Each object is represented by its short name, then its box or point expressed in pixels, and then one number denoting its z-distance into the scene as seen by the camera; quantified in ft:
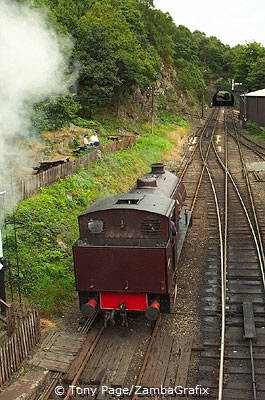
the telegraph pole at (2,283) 31.32
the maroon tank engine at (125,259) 30.17
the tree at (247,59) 227.40
